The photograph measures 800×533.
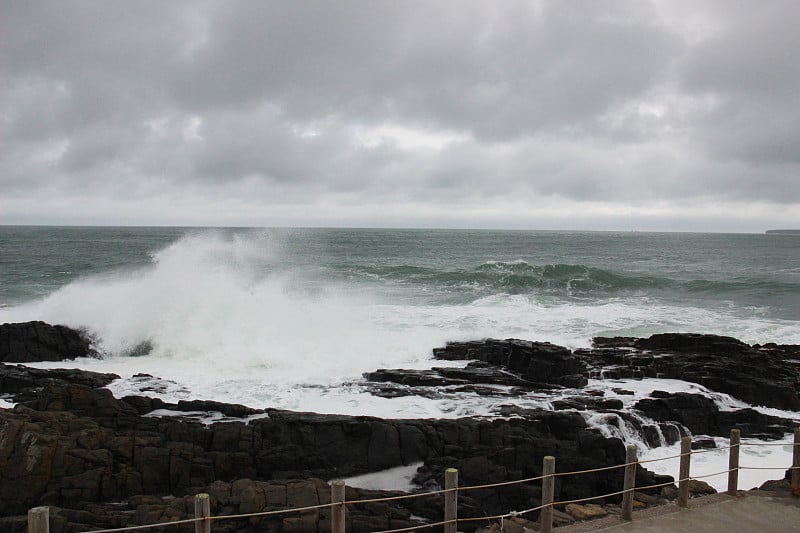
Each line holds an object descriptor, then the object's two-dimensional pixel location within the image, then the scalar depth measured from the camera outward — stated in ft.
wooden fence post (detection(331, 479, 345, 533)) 16.48
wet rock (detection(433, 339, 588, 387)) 46.09
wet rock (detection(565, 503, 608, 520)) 21.17
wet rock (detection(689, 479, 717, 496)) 25.52
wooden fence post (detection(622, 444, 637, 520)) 19.61
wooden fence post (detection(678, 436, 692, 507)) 20.61
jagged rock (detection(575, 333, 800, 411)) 43.29
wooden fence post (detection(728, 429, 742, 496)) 21.83
